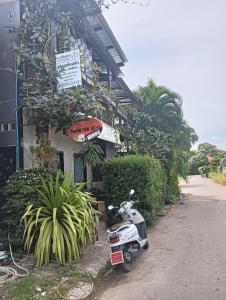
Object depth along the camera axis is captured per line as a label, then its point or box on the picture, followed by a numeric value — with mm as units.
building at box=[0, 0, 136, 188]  4922
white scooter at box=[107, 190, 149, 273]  3816
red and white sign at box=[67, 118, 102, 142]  5123
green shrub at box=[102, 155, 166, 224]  6065
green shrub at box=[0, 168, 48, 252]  4062
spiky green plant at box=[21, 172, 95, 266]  3737
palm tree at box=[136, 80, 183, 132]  12269
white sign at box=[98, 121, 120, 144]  6783
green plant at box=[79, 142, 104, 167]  5604
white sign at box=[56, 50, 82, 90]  5029
